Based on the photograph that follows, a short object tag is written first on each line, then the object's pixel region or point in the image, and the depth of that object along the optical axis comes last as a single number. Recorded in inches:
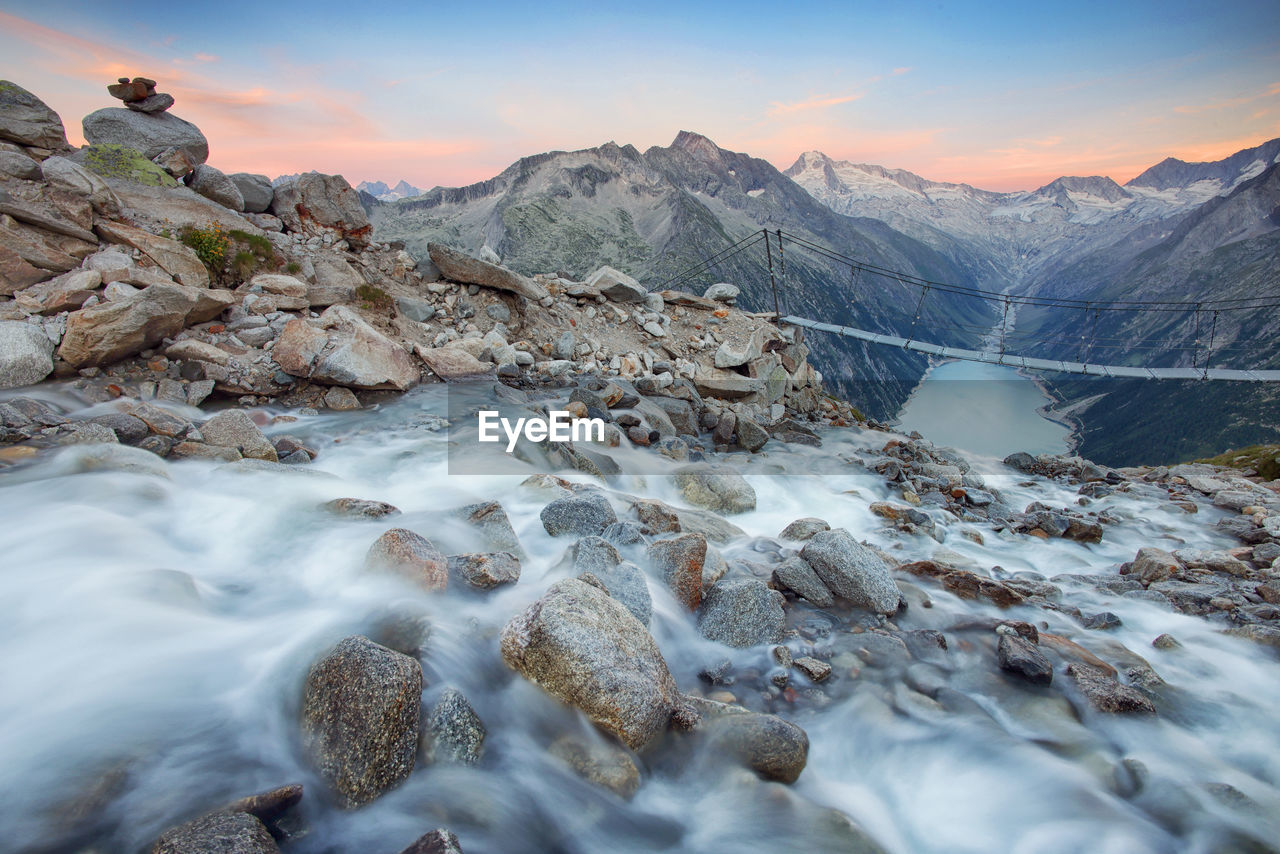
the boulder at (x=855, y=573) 229.1
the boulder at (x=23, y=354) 314.0
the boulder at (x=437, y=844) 98.4
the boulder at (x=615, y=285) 685.8
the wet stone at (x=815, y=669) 187.8
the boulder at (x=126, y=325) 332.2
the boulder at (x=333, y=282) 476.4
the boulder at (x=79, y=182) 399.2
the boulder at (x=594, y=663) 143.9
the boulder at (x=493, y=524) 238.1
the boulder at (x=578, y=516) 256.4
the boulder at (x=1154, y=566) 304.0
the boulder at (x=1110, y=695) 182.4
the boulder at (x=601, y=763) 138.5
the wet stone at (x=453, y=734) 133.6
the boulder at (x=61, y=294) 340.7
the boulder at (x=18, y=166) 394.0
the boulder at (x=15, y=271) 346.0
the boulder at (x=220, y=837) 91.7
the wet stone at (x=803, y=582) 230.7
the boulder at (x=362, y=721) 119.9
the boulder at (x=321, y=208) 571.5
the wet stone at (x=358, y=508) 248.7
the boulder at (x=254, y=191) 551.5
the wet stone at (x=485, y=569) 198.1
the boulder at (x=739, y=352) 693.9
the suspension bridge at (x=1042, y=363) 1028.5
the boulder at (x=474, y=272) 582.2
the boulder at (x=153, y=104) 543.2
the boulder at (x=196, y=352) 361.4
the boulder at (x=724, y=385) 663.1
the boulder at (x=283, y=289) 443.6
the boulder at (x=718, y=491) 368.5
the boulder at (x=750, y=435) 566.6
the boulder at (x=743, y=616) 203.0
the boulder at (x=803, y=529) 303.3
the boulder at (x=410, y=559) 190.7
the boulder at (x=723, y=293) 813.9
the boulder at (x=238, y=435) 290.0
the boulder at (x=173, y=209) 445.1
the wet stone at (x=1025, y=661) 193.3
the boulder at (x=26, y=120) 434.9
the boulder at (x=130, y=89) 535.5
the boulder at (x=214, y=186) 522.9
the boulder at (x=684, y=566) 218.7
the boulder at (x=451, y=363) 480.4
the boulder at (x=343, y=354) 399.2
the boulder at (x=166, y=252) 404.5
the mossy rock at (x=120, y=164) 463.8
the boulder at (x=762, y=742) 147.1
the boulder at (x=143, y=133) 514.3
